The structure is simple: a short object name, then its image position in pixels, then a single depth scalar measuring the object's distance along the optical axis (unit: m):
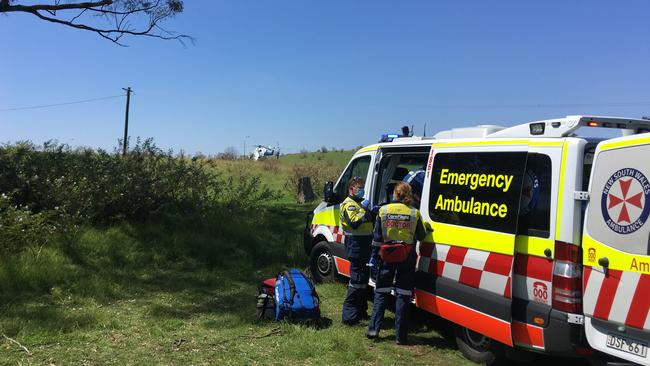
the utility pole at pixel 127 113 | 39.79
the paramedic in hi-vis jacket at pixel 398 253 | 5.18
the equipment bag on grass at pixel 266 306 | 6.11
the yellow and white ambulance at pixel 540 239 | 3.41
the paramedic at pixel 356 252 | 6.01
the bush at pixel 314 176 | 20.23
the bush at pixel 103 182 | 9.53
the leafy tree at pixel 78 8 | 9.49
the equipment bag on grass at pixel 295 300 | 5.87
